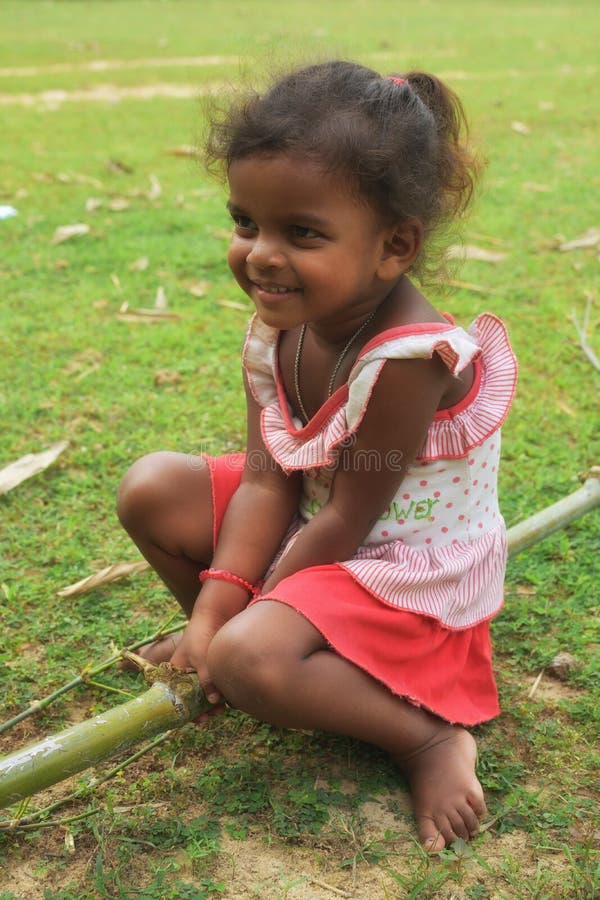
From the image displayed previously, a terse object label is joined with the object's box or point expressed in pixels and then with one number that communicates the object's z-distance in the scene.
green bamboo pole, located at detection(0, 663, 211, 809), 1.72
